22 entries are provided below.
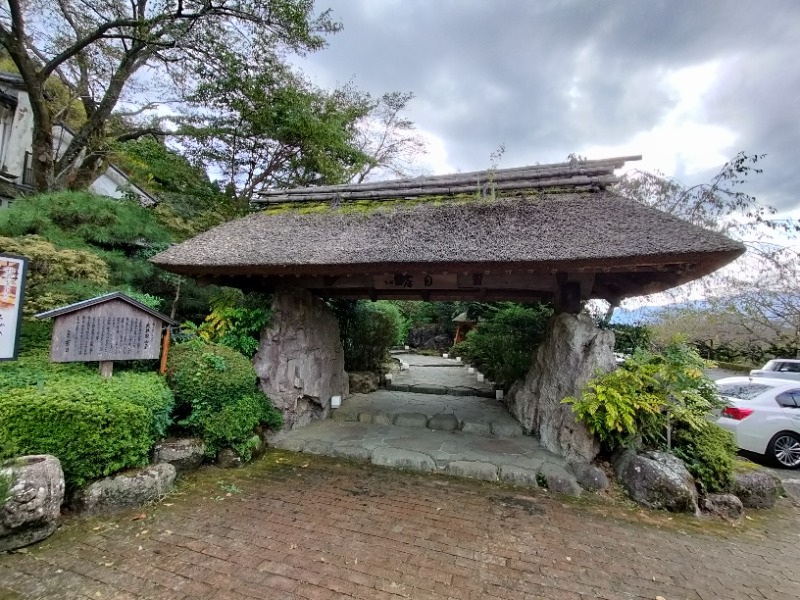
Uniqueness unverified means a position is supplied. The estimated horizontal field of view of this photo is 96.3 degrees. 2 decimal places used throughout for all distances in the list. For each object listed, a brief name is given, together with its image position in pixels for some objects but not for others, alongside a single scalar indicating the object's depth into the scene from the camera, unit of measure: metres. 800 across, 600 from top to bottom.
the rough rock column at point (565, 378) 5.10
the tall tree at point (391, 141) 17.47
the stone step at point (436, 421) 6.29
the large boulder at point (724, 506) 4.11
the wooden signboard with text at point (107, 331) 4.07
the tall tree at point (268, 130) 9.84
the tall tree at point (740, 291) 12.78
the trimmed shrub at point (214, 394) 4.80
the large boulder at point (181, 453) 4.40
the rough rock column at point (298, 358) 6.13
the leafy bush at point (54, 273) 5.34
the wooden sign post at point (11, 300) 3.65
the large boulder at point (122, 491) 3.55
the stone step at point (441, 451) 4.76
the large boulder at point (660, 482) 4.10
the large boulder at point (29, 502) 2.95
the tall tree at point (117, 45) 8.35
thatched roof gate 4.53
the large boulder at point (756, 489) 4.47
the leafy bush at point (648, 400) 4.57
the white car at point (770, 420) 6.19
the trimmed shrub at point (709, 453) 4.37
